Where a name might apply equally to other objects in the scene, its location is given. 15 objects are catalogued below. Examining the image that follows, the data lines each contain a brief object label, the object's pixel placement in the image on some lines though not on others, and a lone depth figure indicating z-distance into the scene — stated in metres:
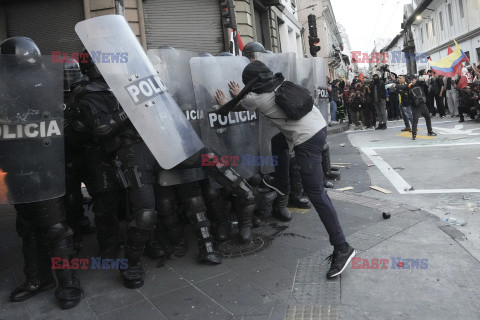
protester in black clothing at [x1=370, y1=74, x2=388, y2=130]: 12.88
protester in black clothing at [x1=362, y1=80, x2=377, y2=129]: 13.60
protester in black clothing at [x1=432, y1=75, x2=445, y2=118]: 14.64
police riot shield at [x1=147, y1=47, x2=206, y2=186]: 3.44
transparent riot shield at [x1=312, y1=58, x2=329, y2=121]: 5.65
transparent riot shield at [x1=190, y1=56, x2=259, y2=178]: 3.67
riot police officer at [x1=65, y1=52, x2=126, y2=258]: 2.92
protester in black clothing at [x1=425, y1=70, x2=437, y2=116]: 14.99
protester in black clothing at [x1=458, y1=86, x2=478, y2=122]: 11.93
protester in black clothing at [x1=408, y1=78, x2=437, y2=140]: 9.64
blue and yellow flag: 12.73
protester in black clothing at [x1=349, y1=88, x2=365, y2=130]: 13.80
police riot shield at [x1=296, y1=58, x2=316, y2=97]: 5.03
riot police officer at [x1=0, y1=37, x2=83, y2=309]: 2.58
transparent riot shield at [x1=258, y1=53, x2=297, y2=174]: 4.23
